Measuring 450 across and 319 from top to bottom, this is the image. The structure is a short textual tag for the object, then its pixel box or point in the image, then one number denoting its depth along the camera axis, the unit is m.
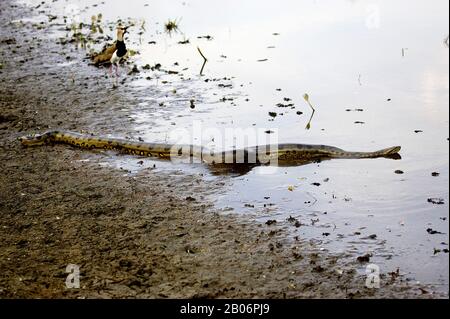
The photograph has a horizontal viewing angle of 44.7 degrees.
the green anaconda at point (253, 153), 8.52
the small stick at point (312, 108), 10.04
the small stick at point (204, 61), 14.38
